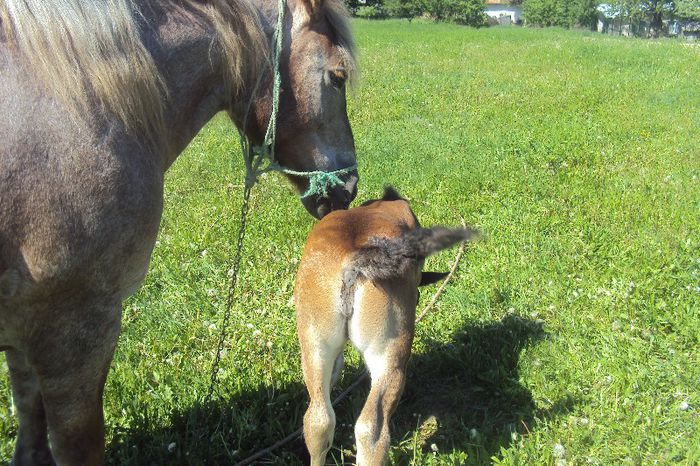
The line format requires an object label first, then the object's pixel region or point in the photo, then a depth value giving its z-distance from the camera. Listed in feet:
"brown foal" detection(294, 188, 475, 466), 8.67
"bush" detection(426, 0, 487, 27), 181.27
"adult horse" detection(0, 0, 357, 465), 6.61
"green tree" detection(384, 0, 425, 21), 174.82
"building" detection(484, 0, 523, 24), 284.41
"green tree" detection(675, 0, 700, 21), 193.43
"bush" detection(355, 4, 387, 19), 146.26
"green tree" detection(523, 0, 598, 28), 222.48
